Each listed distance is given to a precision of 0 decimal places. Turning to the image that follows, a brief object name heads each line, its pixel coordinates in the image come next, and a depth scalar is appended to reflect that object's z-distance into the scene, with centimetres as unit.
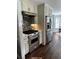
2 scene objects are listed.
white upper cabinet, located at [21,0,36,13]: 228
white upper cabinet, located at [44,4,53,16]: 320
